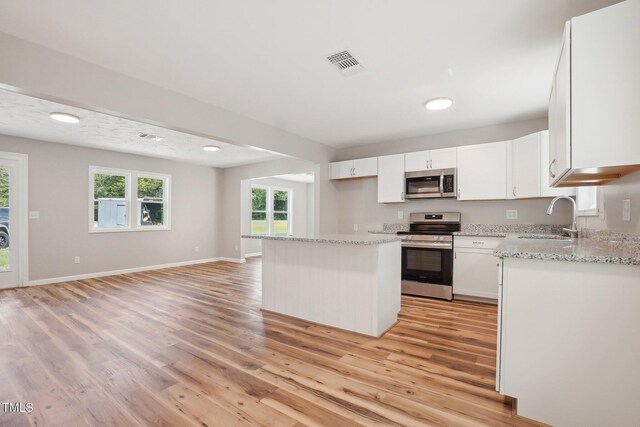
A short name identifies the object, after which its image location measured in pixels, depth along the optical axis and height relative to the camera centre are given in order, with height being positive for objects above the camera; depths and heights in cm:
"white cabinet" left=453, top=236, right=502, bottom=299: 373 -71
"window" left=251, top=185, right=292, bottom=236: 895 +5
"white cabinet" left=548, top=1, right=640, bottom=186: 137 +61
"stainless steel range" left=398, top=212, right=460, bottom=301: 398 -63
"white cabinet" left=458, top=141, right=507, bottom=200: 386 +57
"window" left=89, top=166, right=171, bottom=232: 573 +23
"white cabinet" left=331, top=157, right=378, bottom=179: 491 +77
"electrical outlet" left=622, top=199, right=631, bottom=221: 177 +2
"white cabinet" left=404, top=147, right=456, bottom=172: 423 +79
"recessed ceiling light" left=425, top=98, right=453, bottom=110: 324 +123
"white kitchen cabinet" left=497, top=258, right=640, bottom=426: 136 -64
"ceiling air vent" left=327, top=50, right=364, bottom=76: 241 +129
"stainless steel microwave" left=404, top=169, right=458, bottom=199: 420 +43
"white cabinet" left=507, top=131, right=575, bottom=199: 346 +55
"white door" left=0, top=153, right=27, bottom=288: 468 -15
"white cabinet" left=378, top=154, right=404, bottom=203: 462 +55
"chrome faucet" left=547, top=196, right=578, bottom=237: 281 -17
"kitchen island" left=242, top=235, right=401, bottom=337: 277 -70
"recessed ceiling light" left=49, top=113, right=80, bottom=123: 368 +119
